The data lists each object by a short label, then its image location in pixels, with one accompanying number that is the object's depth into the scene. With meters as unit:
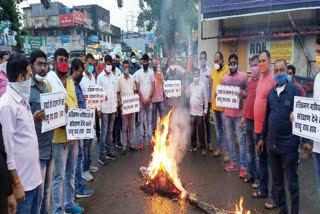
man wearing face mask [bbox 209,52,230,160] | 5.67
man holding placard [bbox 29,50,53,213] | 2.94
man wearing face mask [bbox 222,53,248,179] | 4.85
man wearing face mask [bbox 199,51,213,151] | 6.58
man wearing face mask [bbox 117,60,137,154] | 6.25
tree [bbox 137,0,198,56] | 16.79
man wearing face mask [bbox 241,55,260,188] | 4.40
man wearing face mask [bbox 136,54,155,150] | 6.57
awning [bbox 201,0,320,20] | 7.28
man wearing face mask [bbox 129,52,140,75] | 9.48
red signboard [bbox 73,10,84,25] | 43.82
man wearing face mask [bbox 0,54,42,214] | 2.20
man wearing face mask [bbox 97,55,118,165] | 5.71
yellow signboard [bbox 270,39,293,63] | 8.04
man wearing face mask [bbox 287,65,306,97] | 5.19
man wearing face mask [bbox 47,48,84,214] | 3.40
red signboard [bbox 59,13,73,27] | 44.01
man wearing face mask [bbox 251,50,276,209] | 3.89
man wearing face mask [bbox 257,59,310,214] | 3.33
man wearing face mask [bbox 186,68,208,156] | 6.15
